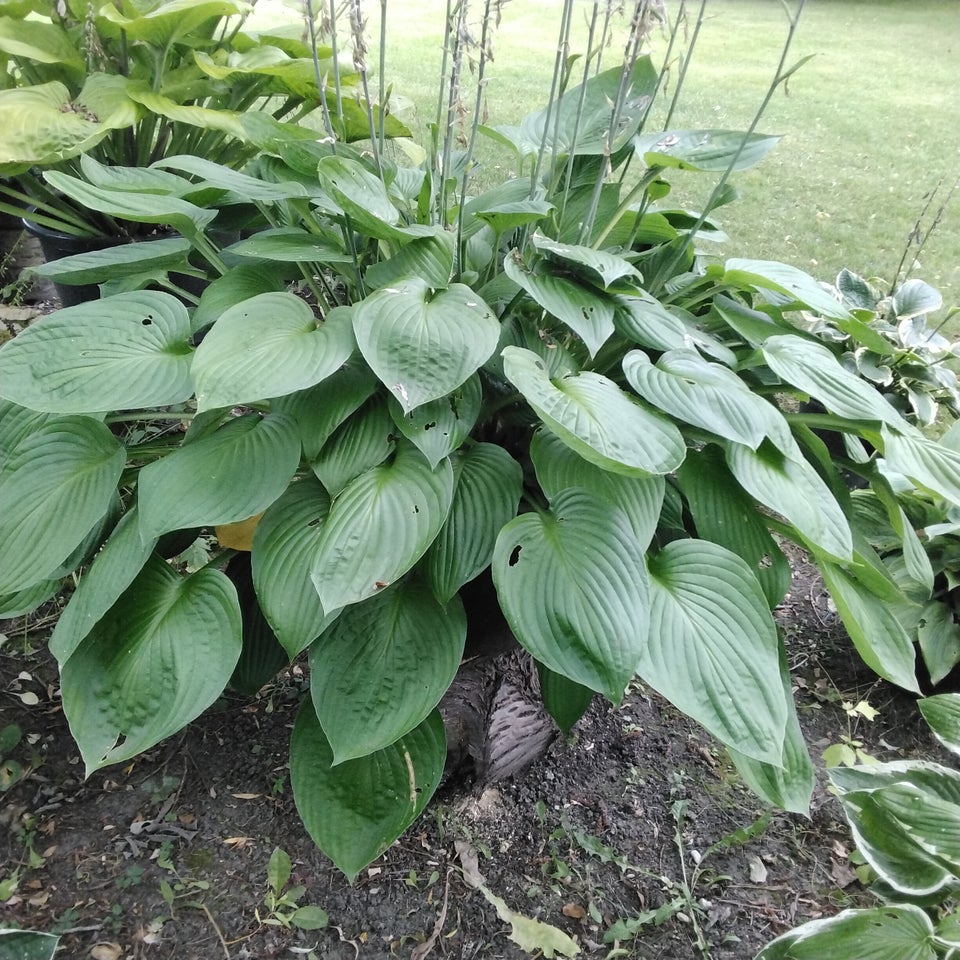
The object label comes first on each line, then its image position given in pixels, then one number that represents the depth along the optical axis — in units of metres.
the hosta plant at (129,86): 1.73
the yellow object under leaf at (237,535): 1.12
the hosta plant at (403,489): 0.86
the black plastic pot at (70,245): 2.01
